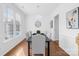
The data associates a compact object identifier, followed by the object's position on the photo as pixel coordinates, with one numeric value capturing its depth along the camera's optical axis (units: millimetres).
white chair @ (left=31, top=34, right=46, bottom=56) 1752
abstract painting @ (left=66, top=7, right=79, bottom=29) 1705
